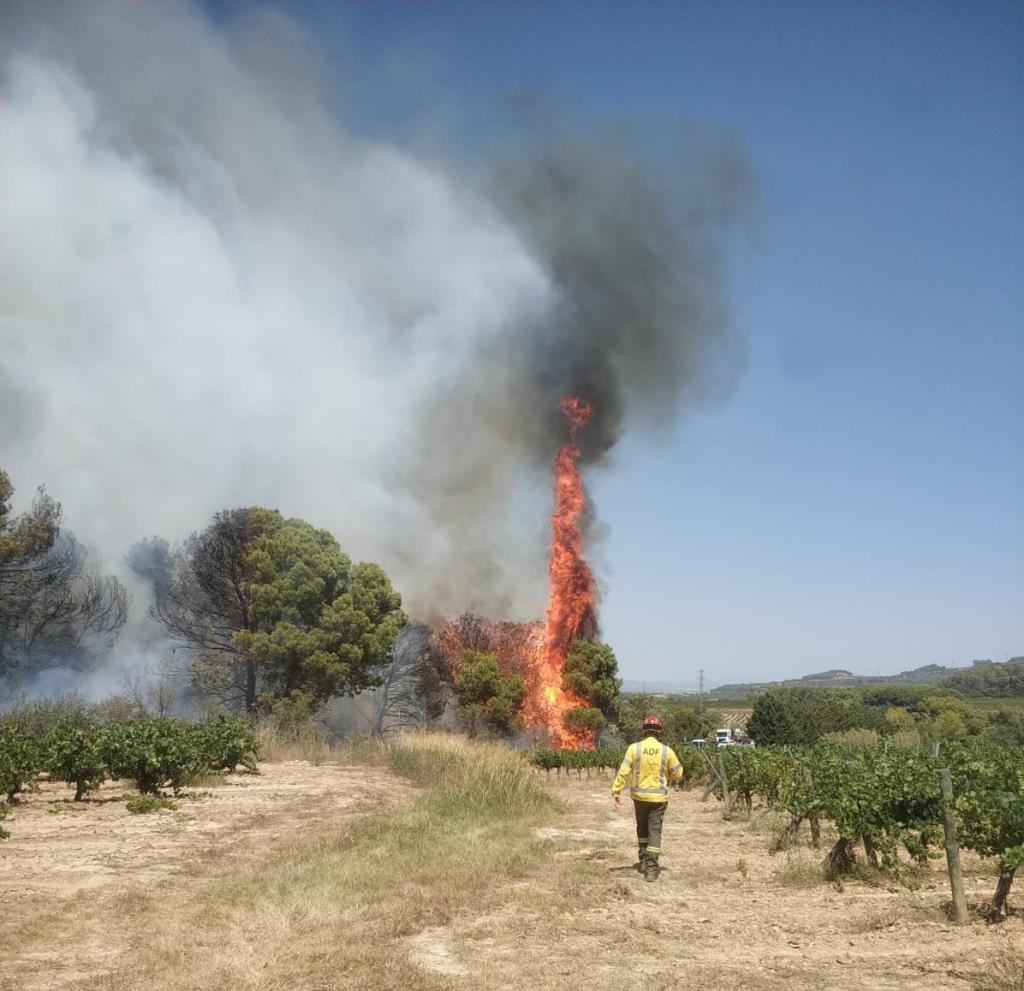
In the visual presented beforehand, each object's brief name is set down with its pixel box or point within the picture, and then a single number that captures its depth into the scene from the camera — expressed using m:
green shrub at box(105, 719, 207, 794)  19.08
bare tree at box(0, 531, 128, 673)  39.97
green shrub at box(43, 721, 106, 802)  18.59
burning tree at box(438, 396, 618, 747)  42.19
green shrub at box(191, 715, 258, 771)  23.56
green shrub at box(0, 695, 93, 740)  28.23
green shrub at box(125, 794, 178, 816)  17.56
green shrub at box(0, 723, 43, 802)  17.59
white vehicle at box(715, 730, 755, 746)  71.94
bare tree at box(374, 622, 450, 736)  49.03
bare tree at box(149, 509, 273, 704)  43.47
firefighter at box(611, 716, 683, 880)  12.35
